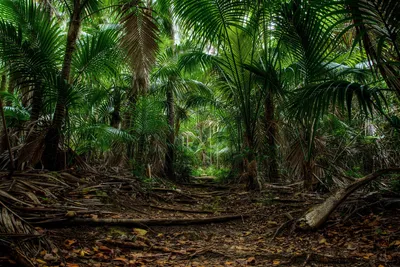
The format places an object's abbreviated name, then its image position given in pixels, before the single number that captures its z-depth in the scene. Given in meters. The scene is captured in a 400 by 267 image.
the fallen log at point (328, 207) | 2.84
